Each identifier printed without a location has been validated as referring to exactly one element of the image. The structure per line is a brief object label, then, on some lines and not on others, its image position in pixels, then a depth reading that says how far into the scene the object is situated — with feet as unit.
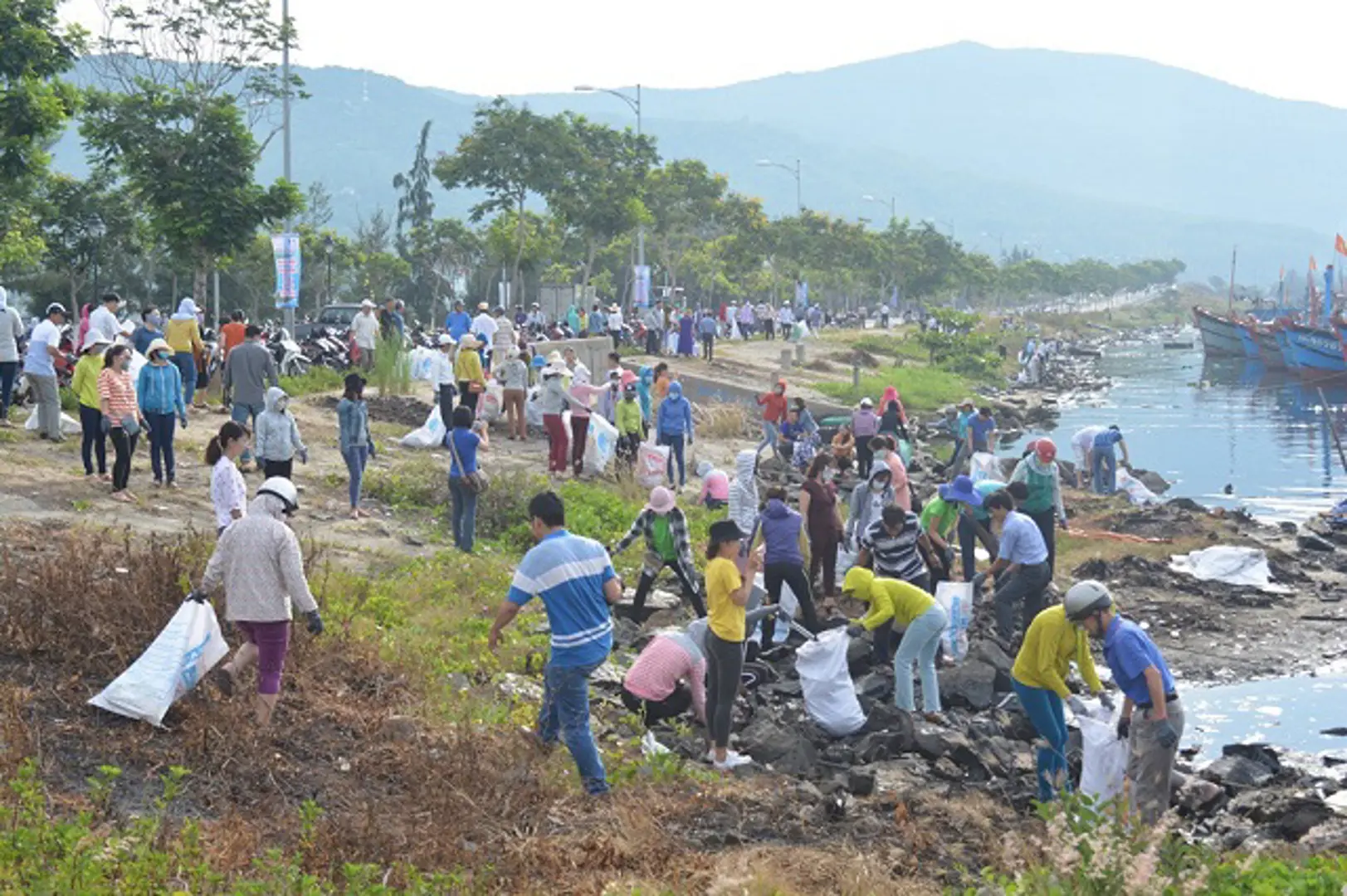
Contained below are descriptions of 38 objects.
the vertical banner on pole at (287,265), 79.56
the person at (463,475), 45.98
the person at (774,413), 72.69
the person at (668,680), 33.14
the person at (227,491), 35.63
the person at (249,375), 51.26
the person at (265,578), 26.94
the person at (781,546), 40.55
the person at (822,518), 45.27
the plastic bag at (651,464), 62.23
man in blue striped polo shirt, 25.81
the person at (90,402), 46.65
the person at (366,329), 79.36
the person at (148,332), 60.59
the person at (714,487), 50.57
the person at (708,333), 124.57
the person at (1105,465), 75.92
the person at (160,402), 45.94
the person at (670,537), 42.14
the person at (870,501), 47.09
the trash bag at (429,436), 67.05
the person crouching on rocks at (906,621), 34.76
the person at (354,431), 46.71
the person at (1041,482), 47.88
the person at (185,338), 60.59
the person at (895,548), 39.24
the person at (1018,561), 40.16
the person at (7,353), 54.44
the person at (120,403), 45.01
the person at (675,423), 62.34
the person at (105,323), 58.70
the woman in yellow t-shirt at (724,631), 29.91
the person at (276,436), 43.98
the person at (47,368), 51.60
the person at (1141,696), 27.20
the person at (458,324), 81.87
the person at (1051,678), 29.19
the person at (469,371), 65.21
